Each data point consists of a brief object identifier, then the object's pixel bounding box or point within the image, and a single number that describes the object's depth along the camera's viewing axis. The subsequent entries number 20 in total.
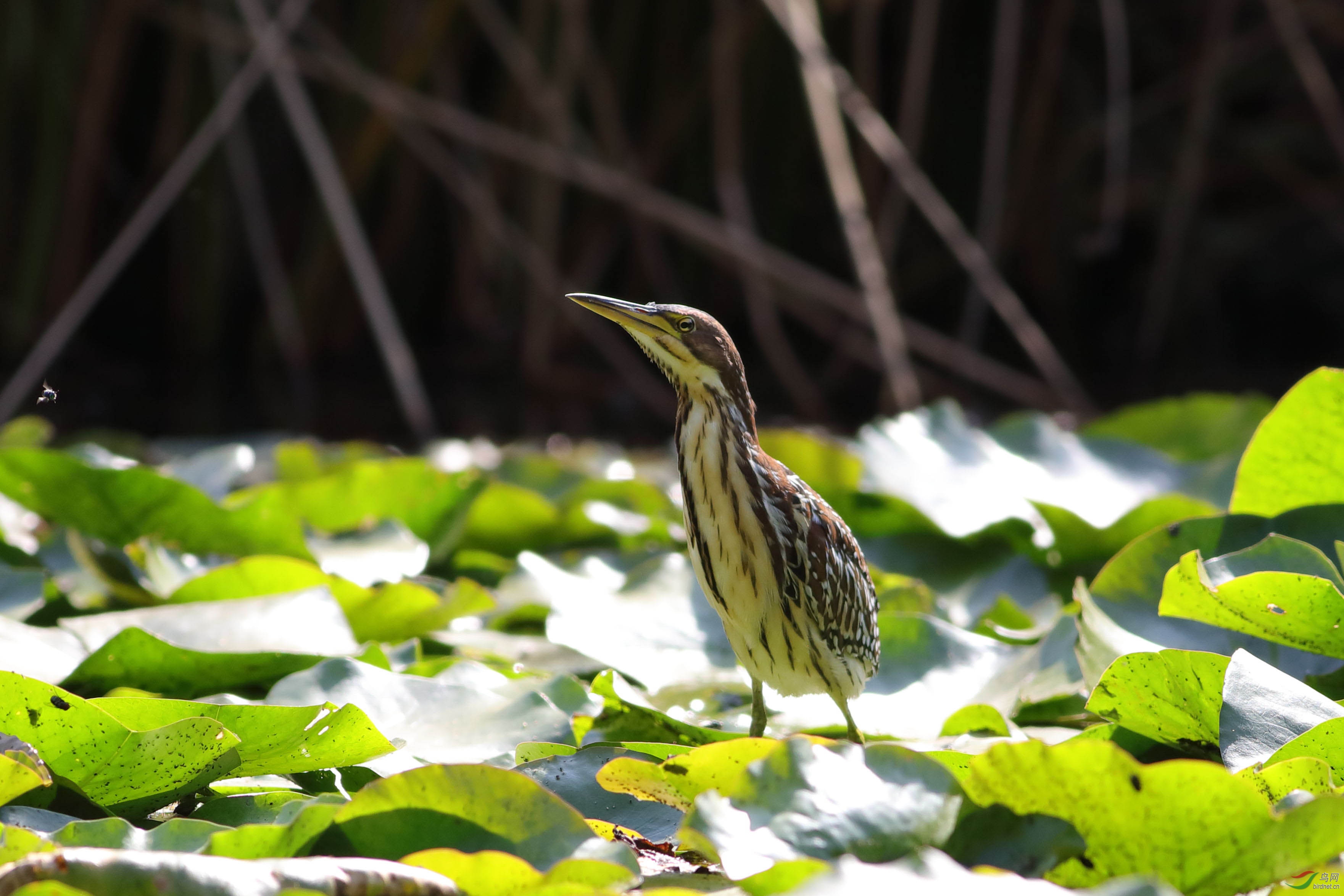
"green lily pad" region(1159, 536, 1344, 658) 8.37
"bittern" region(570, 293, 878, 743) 8.49
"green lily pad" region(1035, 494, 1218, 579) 8.63
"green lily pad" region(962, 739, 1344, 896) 8.23
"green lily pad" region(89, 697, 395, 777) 8.30
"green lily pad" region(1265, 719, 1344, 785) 8.29
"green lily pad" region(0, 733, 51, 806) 8.26
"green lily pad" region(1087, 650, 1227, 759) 8.33
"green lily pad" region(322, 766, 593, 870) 8.25
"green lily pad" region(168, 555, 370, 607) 8.52
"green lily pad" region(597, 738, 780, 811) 8.29
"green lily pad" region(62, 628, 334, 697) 8.40
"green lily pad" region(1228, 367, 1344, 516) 8.48
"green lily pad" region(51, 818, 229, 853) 8.24
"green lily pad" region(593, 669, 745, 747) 8.41
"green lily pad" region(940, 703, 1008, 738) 8.41
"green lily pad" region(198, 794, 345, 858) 8.23
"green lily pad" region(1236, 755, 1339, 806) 8.28
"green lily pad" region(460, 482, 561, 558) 8.76
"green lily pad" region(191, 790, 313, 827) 8.30
